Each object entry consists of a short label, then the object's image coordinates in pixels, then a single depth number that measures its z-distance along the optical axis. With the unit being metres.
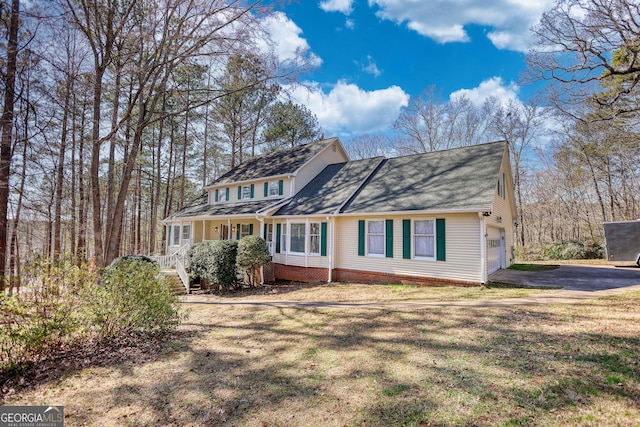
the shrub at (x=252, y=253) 12.50
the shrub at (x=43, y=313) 4.57
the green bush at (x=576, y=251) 19.61
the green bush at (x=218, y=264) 12.47
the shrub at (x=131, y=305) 5.59
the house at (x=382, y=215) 10.55
